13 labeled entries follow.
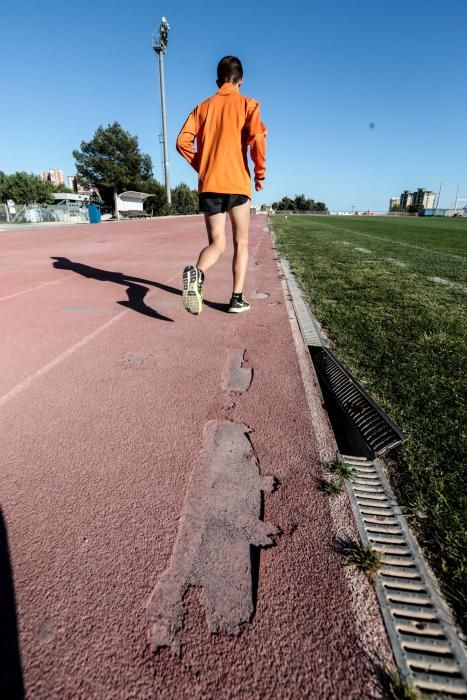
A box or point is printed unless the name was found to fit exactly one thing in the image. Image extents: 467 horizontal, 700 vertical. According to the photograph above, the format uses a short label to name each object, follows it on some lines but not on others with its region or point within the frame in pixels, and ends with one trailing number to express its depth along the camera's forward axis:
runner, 3.45
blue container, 31.58
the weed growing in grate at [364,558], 1.24
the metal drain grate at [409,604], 0.98
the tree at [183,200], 65.75
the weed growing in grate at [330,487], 1.56
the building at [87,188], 52.61
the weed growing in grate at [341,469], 1.67
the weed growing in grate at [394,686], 0.92
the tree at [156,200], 54.20
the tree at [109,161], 50.59
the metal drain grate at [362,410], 1.84
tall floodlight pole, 53.75
